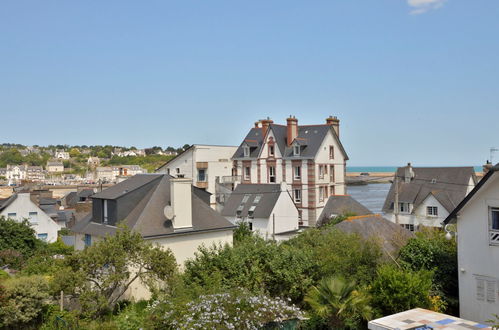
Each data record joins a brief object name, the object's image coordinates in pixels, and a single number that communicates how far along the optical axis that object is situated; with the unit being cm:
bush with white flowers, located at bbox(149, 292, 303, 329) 1157
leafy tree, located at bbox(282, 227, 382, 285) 1631
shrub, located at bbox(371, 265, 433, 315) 1384
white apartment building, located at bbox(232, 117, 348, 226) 4672
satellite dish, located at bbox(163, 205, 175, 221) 2103
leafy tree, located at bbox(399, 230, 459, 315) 1603
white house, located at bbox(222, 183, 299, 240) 3941
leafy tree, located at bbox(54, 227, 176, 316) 1539
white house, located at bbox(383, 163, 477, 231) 4066
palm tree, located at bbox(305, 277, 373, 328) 1305
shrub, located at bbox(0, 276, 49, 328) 1545
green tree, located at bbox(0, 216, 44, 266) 3016
